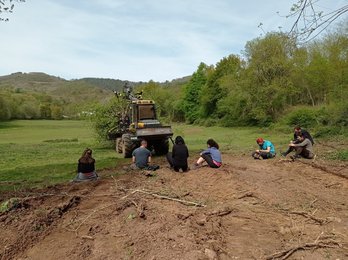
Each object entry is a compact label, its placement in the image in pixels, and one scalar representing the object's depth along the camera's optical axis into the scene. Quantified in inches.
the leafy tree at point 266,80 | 1603.1
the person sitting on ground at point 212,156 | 446.6
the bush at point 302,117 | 1342.0
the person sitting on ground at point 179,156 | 450.0
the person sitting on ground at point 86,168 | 428.1
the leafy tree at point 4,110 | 3208.7
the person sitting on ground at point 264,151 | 573.6
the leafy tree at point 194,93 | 2687.0
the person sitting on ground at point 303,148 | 550.1
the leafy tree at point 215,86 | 2242.9
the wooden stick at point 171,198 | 296.2
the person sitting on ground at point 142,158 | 488.8
